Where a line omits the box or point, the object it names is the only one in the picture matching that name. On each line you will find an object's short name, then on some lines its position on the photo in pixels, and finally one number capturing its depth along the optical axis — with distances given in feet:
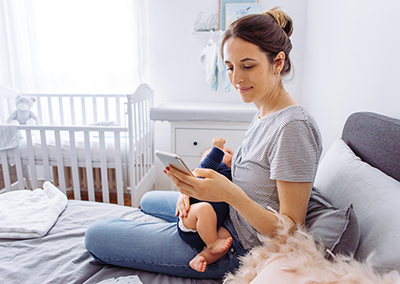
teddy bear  7.49
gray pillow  2.00
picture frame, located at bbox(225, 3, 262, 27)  7.52
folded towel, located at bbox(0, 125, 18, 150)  6.16
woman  2.36
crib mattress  6.50
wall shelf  7.61
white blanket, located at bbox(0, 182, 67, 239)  3.58
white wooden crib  6.16
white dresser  6.16
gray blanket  2.92
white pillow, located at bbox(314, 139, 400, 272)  1.81
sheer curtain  7.98
